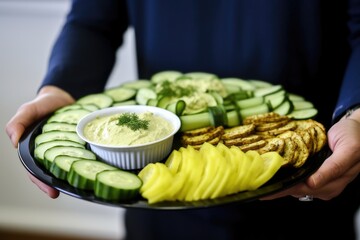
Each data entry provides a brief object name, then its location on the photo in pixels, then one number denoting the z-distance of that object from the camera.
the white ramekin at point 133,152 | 1.28
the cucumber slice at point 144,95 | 1.62
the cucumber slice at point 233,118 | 1.47
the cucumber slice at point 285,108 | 1.52
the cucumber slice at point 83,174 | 1.18
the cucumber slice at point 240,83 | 1.69
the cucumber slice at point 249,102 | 1.55
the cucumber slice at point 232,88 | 1.67
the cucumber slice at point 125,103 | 1.62
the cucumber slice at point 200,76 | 1.71
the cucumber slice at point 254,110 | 1.50
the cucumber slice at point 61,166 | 1.22
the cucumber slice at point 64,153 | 1.27
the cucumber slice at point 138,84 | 1.75
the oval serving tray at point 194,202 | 1.13
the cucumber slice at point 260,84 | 1.71
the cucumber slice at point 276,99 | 1.55
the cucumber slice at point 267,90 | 1.61
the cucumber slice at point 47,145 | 1.32
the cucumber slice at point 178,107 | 1.47
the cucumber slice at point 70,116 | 1.51
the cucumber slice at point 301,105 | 1.58
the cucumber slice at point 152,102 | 1.56
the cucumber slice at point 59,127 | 1.46
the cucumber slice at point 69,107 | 1.58
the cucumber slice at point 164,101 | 1.53
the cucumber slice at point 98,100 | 1.62
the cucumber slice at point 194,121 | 1.43
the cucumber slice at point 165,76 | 1.76
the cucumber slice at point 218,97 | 1.54
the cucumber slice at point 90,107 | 1.57
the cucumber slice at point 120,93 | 1.66
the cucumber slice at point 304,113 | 1.50
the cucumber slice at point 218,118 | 1.45
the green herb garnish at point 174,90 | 1.57
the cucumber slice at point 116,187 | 1.13
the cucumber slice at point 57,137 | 1.40
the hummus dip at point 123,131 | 1.31
